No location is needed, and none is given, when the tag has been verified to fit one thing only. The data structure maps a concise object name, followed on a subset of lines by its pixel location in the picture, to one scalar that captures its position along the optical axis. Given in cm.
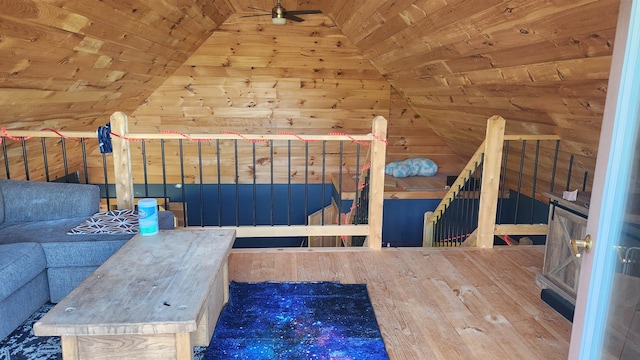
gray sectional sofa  216
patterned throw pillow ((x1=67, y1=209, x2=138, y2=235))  262
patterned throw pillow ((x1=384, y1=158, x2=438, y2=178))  588
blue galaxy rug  202
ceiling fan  420
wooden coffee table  144
